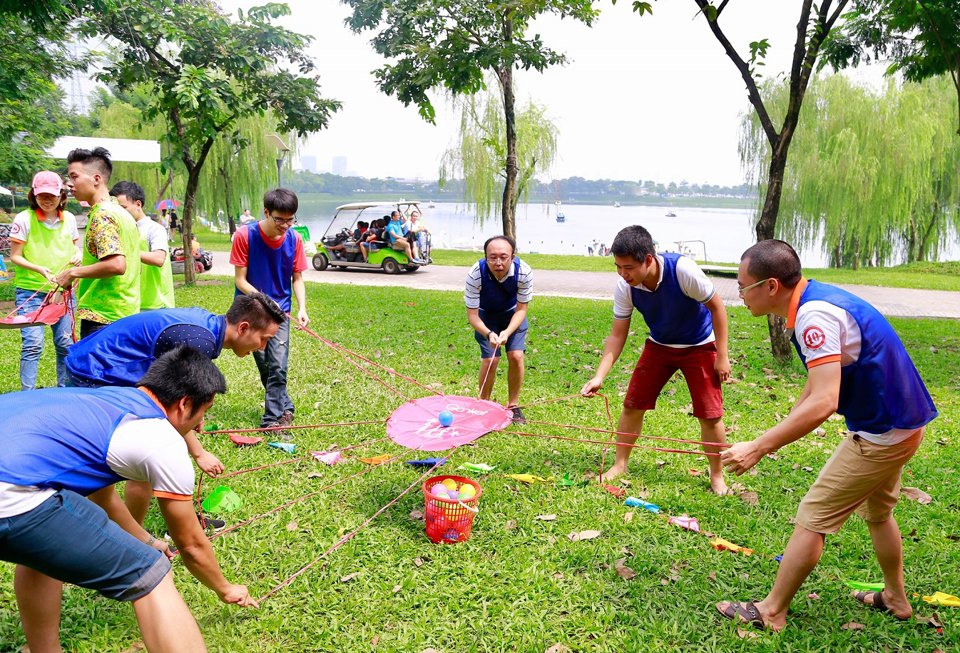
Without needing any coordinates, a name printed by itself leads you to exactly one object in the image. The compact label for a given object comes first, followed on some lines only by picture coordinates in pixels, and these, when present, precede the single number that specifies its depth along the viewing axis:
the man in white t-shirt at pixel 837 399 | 2.59
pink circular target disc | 3.65
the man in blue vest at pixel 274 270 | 4.83
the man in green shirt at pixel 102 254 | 3.84
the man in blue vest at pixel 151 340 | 2.97
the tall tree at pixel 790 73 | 6.88
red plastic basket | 3.56
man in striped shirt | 4.98
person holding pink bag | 5.39
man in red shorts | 3.95
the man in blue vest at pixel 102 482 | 1.93
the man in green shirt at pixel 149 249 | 4.96
